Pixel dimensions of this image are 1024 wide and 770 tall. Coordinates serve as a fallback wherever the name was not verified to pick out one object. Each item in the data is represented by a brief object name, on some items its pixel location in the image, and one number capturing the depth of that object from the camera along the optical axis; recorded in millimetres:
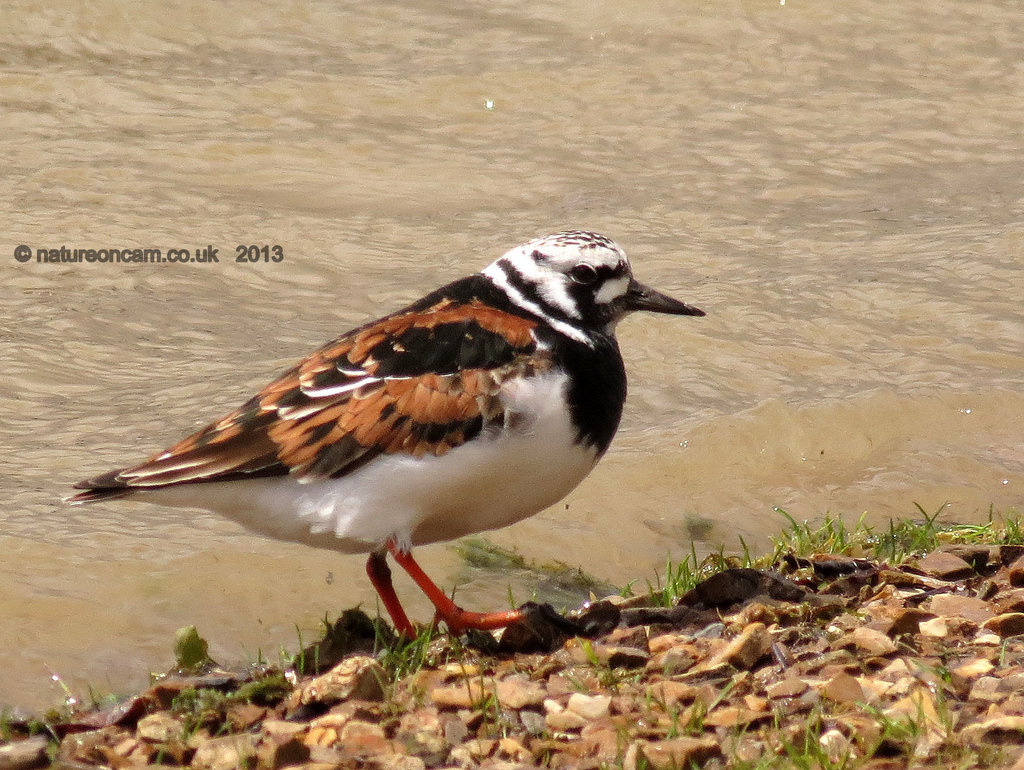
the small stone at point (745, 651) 8625
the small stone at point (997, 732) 7215
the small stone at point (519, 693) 8273
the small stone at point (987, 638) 8750
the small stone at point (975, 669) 8164
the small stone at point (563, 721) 7984
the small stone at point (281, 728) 8118
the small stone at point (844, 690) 7824
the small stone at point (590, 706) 8062
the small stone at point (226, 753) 7871
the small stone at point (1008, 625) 8898
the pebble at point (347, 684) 8437
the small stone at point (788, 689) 8031
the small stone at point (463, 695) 8273
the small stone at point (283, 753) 7736
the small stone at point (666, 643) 9098
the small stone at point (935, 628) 8922
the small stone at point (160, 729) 8227
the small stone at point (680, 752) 7312
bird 9359
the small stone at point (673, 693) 8109
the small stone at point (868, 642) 8539
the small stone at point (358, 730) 8078
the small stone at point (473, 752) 7797
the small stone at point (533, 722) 8023
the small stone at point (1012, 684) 7781
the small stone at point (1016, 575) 9883
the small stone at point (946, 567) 10234
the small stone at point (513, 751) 7777
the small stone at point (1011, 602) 9219
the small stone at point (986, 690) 7754
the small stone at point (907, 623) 8922
